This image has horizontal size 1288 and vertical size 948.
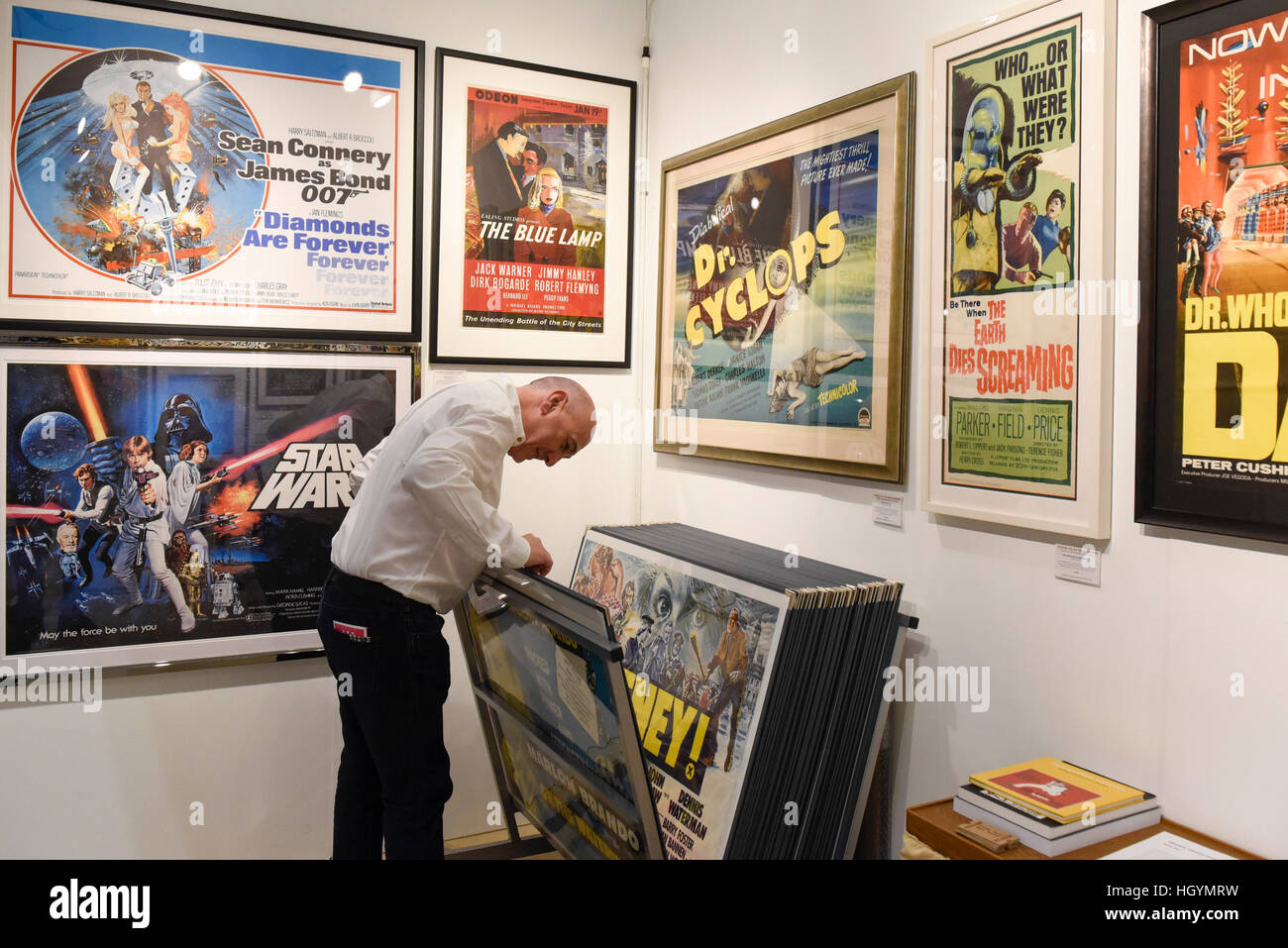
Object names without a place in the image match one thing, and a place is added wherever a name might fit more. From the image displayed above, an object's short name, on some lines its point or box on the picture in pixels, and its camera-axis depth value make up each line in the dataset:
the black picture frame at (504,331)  3.52
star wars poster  2.98
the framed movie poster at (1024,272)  2.02
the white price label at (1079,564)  2.05
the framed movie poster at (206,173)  2.96
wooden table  1.77
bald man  2.46
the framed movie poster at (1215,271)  1.71
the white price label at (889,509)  2.59
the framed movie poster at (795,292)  2.61
